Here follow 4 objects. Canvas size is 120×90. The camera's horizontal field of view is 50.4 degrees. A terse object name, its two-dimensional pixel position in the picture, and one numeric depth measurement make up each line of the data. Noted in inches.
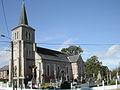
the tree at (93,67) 1897.4
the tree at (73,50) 2363.2
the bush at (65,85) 803.3
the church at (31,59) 1432.4
